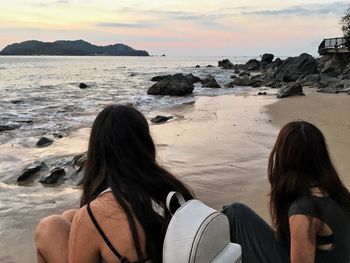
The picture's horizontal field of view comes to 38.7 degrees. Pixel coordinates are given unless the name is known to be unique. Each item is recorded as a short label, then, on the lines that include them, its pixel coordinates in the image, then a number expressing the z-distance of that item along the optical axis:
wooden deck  38.40
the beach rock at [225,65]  78.44
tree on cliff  42.24
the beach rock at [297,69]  36.94
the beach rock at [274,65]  53.55
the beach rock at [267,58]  68.81
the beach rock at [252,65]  64.38
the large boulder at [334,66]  36.69
